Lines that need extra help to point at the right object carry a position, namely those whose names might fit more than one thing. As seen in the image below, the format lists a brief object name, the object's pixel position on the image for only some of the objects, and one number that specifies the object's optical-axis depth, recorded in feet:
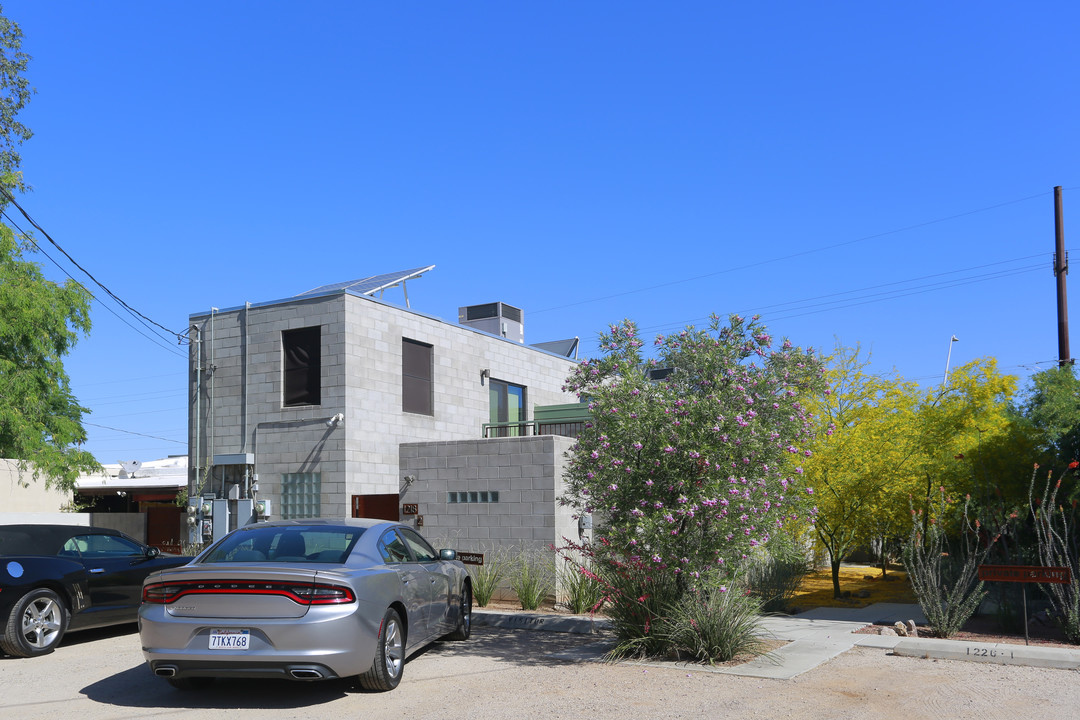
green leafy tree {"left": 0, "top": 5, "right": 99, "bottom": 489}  76.54
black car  32.42
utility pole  63.52
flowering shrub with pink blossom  30.09
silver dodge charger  23.07
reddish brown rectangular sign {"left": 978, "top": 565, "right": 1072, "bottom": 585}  31.42
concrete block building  51.98
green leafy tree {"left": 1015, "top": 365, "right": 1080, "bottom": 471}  38.27
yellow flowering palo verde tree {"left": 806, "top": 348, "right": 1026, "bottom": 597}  47.60
